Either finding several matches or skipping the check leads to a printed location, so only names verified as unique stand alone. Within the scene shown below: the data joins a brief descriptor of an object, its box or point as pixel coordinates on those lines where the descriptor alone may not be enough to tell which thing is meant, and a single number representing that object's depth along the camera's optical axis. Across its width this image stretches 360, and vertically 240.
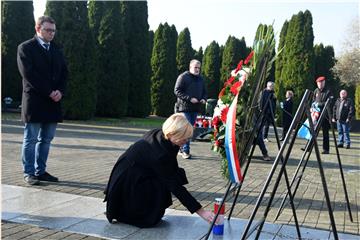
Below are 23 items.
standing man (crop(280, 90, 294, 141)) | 13.83
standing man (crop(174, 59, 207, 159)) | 8.31
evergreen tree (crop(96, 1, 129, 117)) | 23.98
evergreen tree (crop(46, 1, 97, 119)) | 20.72
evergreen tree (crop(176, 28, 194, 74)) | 33.62
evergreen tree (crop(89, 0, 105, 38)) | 24.09
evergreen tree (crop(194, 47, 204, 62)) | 37.50
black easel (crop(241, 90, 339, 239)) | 2.78
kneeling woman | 3.75
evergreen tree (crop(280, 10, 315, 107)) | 27.91
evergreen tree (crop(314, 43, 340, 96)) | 34.72
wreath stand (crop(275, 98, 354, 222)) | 3.72
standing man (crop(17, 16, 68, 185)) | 5.41
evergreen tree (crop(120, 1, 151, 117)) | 26.25
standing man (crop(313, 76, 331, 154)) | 10.22
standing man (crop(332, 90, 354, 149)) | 13.69
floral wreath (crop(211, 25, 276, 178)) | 3.41
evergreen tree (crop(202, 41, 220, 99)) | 34.47
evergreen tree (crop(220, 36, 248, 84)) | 33.28
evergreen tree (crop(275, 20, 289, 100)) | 28.09
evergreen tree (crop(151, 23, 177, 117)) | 29.62
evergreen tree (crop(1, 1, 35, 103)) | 23.19
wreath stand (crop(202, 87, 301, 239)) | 3.57
